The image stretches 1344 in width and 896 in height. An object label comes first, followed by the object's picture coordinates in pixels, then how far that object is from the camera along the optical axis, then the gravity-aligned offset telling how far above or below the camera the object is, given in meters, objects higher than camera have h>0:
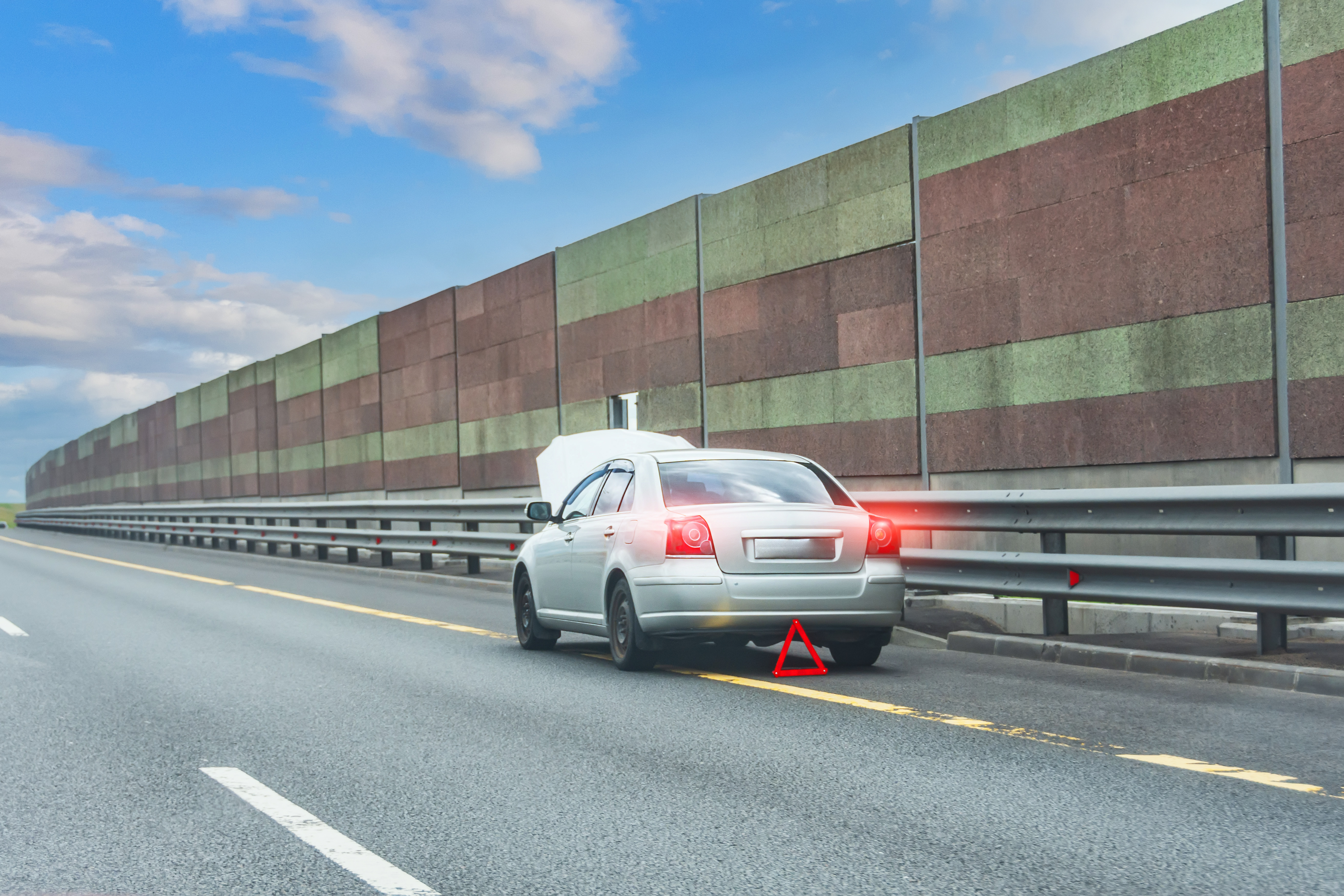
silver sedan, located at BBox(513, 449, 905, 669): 8.79 -0.58
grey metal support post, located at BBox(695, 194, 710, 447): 20.72 +2.57
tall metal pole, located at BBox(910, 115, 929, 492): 16.02 +1.42
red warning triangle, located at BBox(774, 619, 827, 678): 8.82 -1.29
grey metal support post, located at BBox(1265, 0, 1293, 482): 11.63 +1.95
